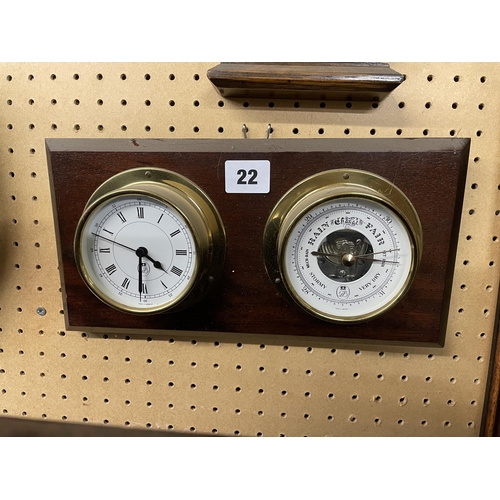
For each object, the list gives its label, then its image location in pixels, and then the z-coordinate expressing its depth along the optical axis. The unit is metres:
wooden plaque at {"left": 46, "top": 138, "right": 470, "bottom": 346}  0.54
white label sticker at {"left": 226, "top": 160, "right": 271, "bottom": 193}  0.55
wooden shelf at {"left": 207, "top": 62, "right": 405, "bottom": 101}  0.50
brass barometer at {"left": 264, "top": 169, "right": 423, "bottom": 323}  0.52
